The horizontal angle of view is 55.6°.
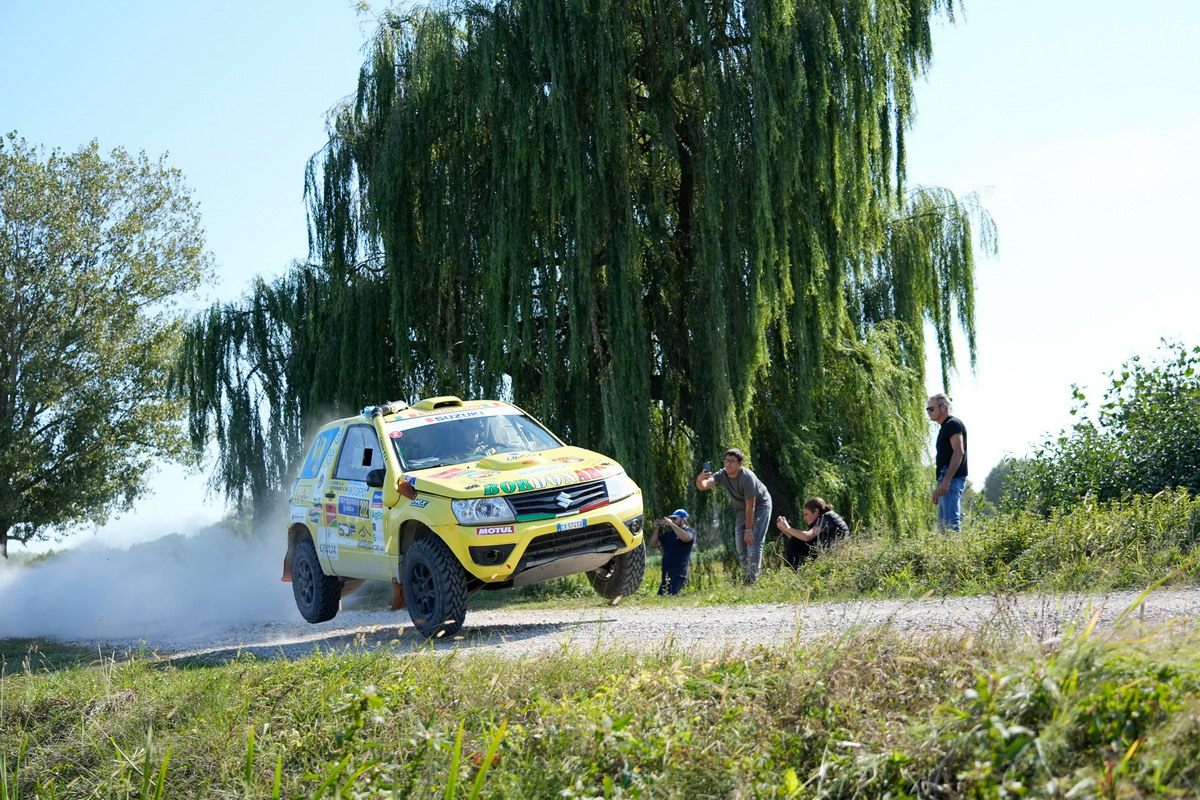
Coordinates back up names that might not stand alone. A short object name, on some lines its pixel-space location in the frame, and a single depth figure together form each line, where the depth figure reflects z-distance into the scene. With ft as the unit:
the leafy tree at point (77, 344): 118.11
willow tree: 56.08
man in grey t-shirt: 46.34
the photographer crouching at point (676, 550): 46.88
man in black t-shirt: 42.60
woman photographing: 44.96
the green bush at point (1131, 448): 50.19
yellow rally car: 33.06
